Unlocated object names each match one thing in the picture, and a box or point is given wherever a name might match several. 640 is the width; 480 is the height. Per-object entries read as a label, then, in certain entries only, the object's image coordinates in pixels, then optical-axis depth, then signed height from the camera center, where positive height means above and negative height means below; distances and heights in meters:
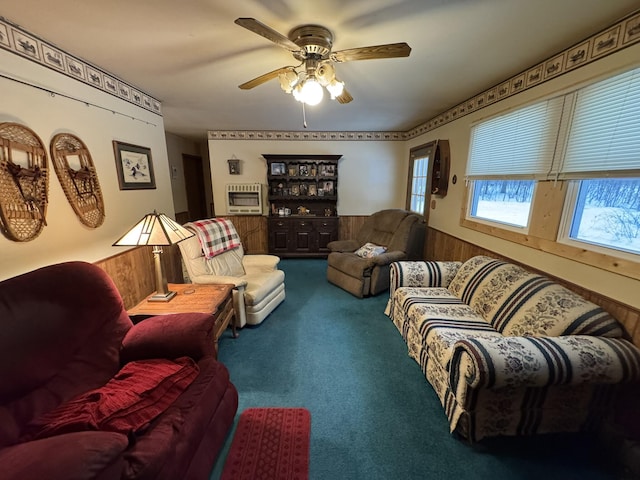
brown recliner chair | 3.20 -0.84
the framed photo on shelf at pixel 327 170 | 4.68 +0.31
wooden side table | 1.81 -0.84
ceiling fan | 1.36 +0.71
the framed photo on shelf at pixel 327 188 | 4.79 -0.01
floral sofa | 1.24 -0.88
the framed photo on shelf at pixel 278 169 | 4.62 +0.32
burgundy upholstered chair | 0.79 -0.83
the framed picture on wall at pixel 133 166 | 2.20 +0.17
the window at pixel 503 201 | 2.10 -0.10
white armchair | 2.42 -0.93
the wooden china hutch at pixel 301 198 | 4.62 -0.19
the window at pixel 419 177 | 3.81 +0.19
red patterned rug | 1.29 -1.38
